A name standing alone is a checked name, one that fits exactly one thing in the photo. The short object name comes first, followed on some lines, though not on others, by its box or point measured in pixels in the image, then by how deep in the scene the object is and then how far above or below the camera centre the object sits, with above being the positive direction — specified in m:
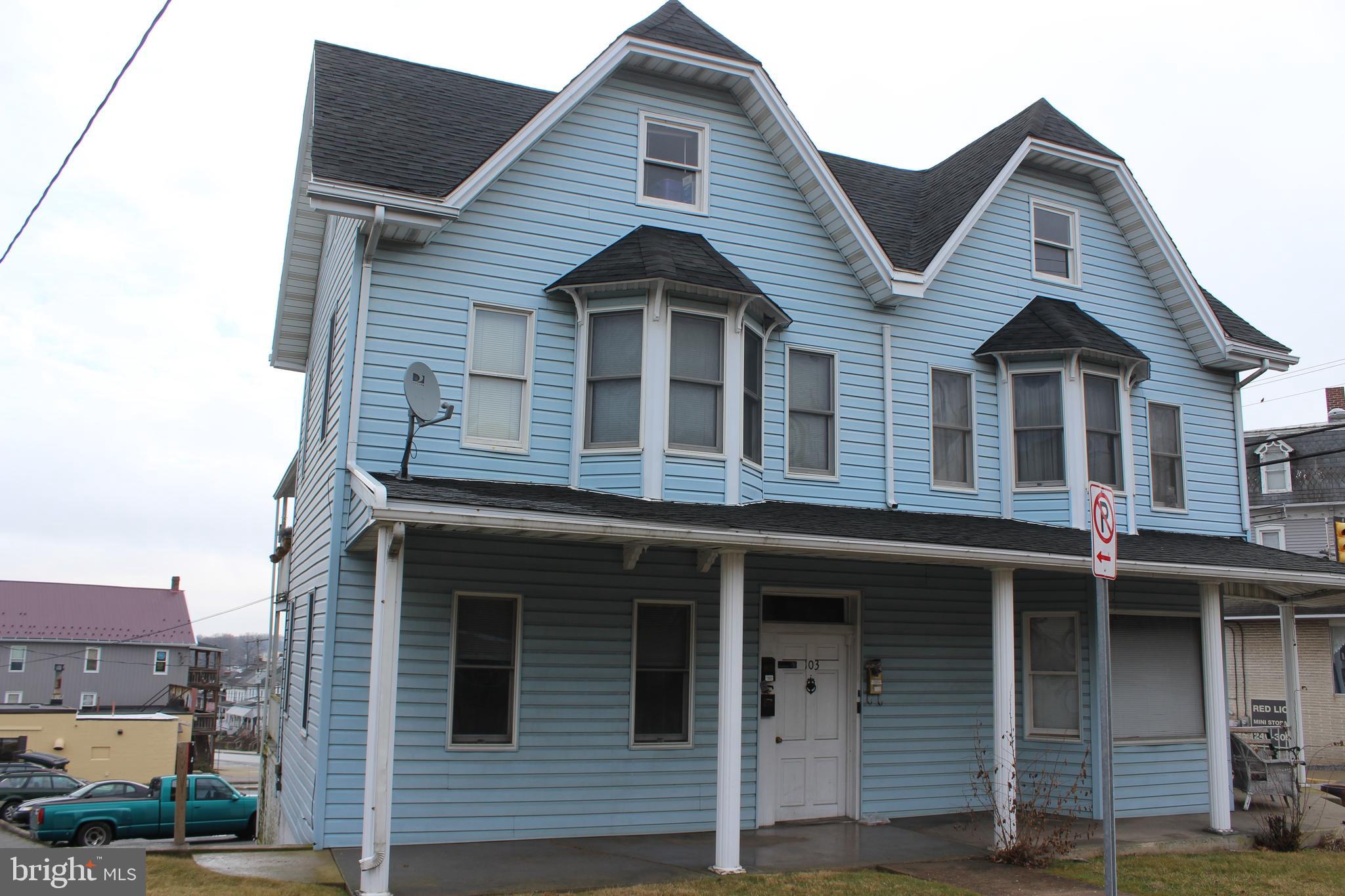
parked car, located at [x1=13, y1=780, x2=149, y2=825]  17.84 -3.00
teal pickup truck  16.92 -3.33
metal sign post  6.66 +0.19
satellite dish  9.67 +2.17
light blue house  10.42 +1.95
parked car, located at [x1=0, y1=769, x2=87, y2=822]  23.95 -4.11
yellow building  38.22 -4.56
